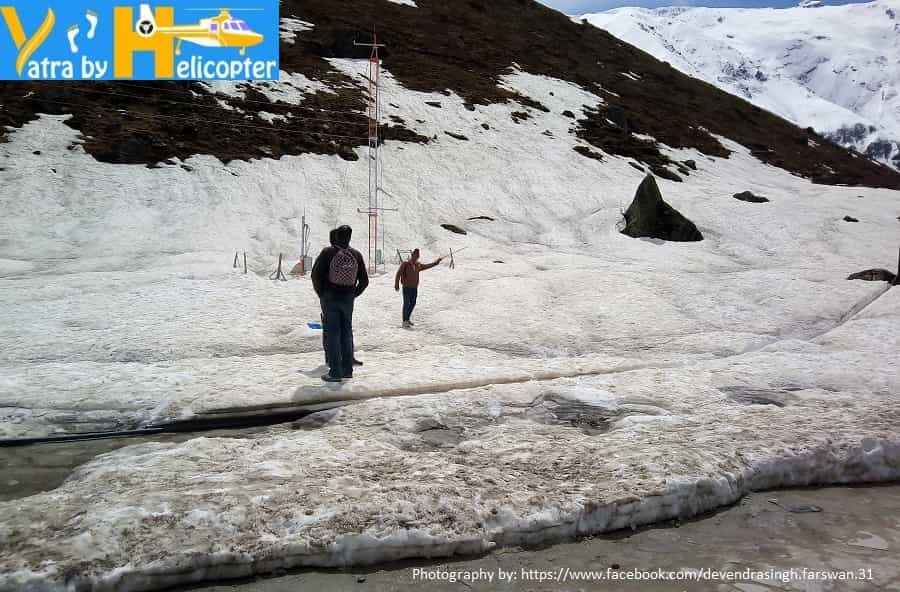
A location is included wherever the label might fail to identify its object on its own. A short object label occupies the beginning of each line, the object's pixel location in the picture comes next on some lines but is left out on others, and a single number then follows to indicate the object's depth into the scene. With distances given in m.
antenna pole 21.92
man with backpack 7.88
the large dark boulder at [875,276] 18.02
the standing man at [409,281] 12.62
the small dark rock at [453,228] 27.19
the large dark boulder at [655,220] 28.28
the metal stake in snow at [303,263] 18.19
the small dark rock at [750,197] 34.44
